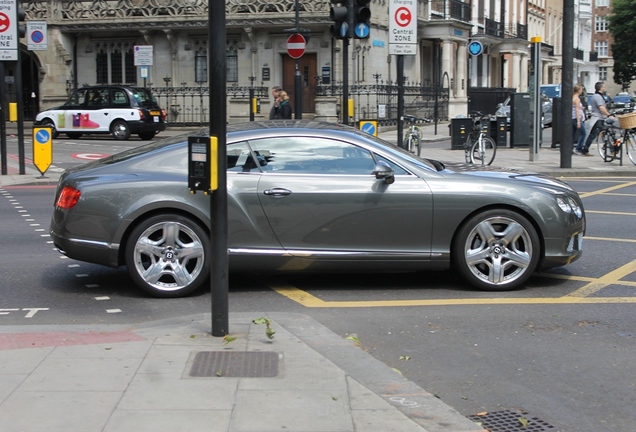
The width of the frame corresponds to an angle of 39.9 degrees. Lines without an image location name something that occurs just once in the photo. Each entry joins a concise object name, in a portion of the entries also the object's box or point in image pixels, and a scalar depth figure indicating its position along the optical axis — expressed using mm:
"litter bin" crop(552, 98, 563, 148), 24928
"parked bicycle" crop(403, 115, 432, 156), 20656
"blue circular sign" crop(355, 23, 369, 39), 15698
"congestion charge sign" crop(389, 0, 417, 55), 17625
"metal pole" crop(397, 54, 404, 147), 17438
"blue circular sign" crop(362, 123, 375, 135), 18203
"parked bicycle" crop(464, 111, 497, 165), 19703
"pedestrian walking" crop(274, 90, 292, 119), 19578
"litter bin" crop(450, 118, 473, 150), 24266
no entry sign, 22609
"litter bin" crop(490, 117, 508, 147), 24922
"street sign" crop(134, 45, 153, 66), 31391
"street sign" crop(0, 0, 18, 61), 16609
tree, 81681
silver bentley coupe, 7398
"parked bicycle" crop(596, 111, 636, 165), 19719
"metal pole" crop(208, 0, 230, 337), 5613
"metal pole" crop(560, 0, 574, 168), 18188
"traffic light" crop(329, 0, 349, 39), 15766
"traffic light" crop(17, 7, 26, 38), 16877
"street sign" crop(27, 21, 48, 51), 28628
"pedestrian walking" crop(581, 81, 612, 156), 21156
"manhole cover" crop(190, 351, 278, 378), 5113
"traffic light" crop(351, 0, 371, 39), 15773
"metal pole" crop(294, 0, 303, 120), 21953
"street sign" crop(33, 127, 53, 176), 17203
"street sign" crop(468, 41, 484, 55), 34175
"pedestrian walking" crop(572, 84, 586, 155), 22234
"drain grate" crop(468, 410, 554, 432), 4598
